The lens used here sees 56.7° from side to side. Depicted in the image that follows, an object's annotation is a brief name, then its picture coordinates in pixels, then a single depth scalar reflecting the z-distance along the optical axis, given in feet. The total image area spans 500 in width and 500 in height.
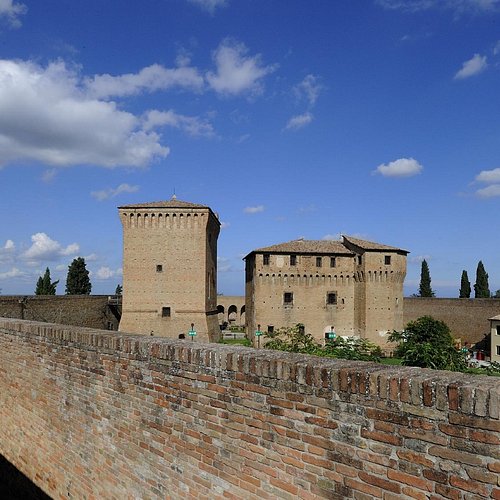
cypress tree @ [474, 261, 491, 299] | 179.42
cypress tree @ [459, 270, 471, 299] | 182.50
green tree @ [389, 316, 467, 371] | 44.47
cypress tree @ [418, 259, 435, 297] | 188.44
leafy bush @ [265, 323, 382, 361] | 40.16
